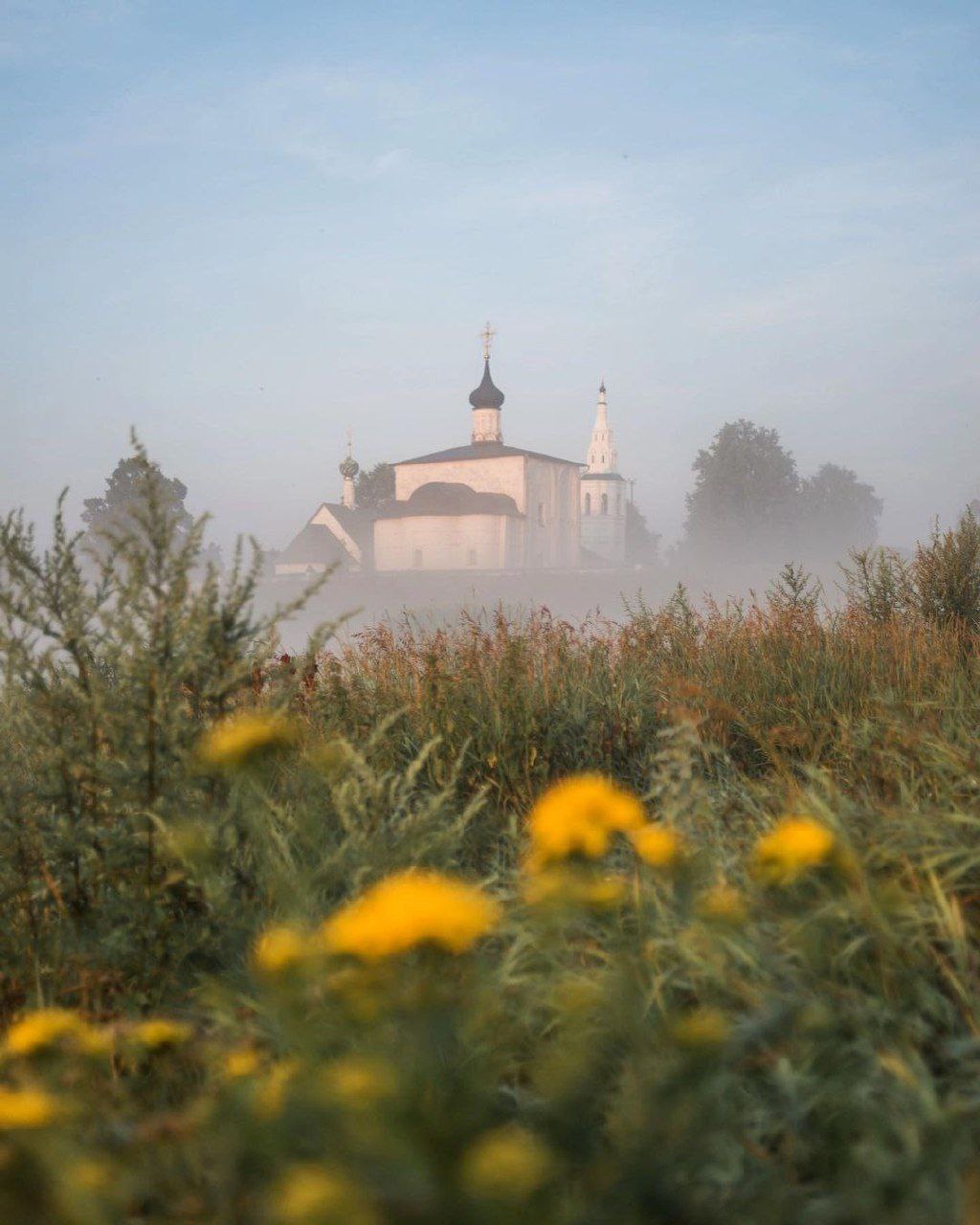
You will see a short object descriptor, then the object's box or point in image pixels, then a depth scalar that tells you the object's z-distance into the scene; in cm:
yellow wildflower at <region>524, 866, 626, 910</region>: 139
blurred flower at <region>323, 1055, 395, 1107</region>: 100
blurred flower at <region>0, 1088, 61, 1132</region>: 115
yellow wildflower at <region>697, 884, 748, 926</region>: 165
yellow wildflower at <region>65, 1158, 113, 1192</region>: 102
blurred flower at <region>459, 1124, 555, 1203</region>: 94
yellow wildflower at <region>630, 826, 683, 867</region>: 173
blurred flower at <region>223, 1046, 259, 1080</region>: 157
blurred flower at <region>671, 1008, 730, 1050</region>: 117
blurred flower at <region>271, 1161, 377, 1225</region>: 93
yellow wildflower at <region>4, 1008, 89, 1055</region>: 147
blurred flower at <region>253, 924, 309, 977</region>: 126
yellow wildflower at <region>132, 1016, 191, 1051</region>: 165
